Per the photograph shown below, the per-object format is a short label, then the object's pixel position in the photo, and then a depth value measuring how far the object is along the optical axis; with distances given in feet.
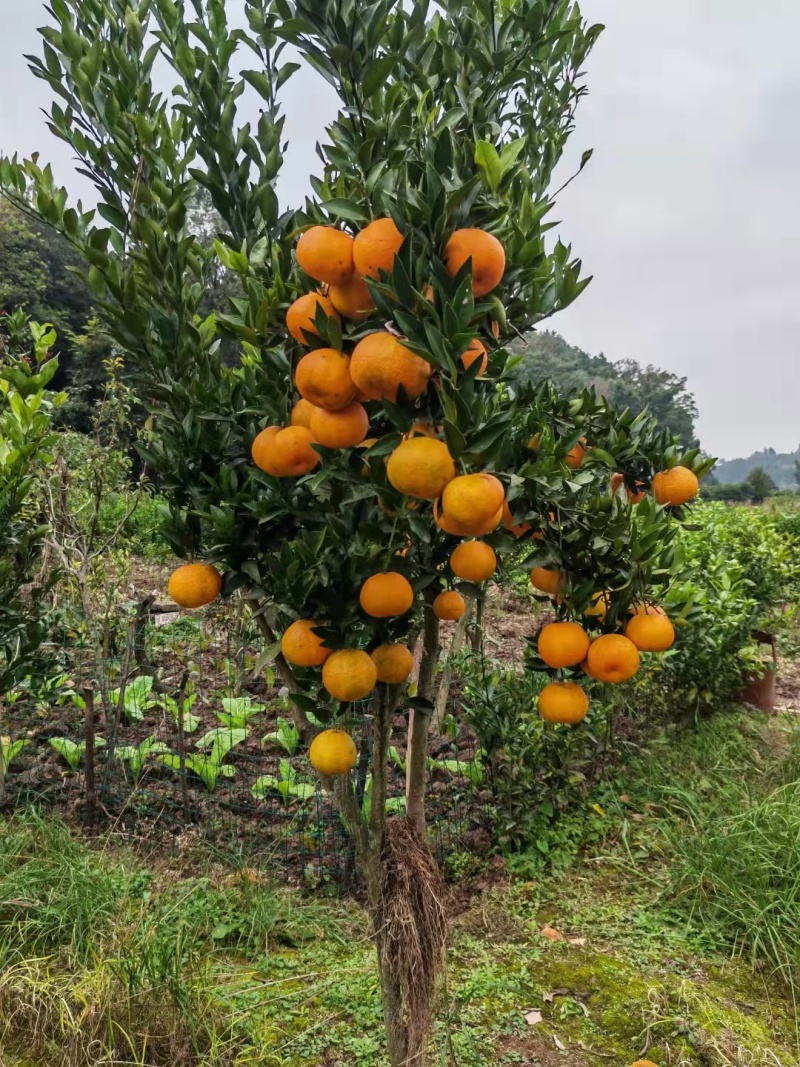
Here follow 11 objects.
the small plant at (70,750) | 13.23
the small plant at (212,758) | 12.02
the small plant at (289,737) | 13.43
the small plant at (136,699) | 14.49
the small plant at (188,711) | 14.24
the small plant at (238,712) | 13.83
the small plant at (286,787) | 11.51
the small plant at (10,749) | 12.51
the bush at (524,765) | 10.83
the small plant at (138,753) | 12.38
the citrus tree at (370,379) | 3.41
